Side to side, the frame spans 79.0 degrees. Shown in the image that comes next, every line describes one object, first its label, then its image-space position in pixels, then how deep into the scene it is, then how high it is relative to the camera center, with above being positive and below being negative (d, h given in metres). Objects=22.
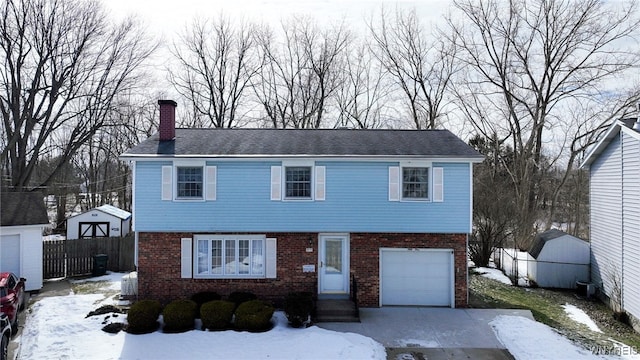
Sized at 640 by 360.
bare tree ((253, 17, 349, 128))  30.33 +7.31
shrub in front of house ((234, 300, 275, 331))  10.91 -3.81
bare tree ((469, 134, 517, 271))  19.84 -1.10
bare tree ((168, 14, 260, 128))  30.28 +7.84
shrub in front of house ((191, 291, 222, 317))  12.52 -3.73
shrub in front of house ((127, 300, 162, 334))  10.80 -3.81
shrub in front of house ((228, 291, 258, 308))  12.47 -3.71
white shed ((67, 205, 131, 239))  22.09 -2.46
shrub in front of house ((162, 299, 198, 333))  10.95 -3.86
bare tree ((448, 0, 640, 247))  24.53 +6.23
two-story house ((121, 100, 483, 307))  12.86 -1.28
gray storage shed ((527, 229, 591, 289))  16.66 -3.40
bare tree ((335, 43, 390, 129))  30.73 +5.87
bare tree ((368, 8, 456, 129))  29.61 +7.99
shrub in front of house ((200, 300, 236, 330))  11.05 -3.81
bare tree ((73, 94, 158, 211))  30.27 +2.28
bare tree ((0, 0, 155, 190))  21.92 +5.85
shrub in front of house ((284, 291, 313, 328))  11.27 -3.72
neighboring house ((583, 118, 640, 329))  12.70 -1.14
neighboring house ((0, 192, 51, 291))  14.61 -2.18
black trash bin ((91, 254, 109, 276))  17.52 -3.75
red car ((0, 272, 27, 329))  10.77 -3.39
